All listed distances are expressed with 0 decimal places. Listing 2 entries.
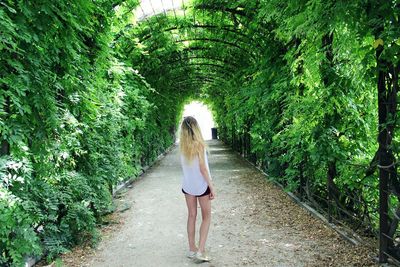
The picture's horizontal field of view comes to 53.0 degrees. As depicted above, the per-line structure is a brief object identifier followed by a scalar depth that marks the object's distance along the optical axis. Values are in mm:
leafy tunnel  3564
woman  4672
